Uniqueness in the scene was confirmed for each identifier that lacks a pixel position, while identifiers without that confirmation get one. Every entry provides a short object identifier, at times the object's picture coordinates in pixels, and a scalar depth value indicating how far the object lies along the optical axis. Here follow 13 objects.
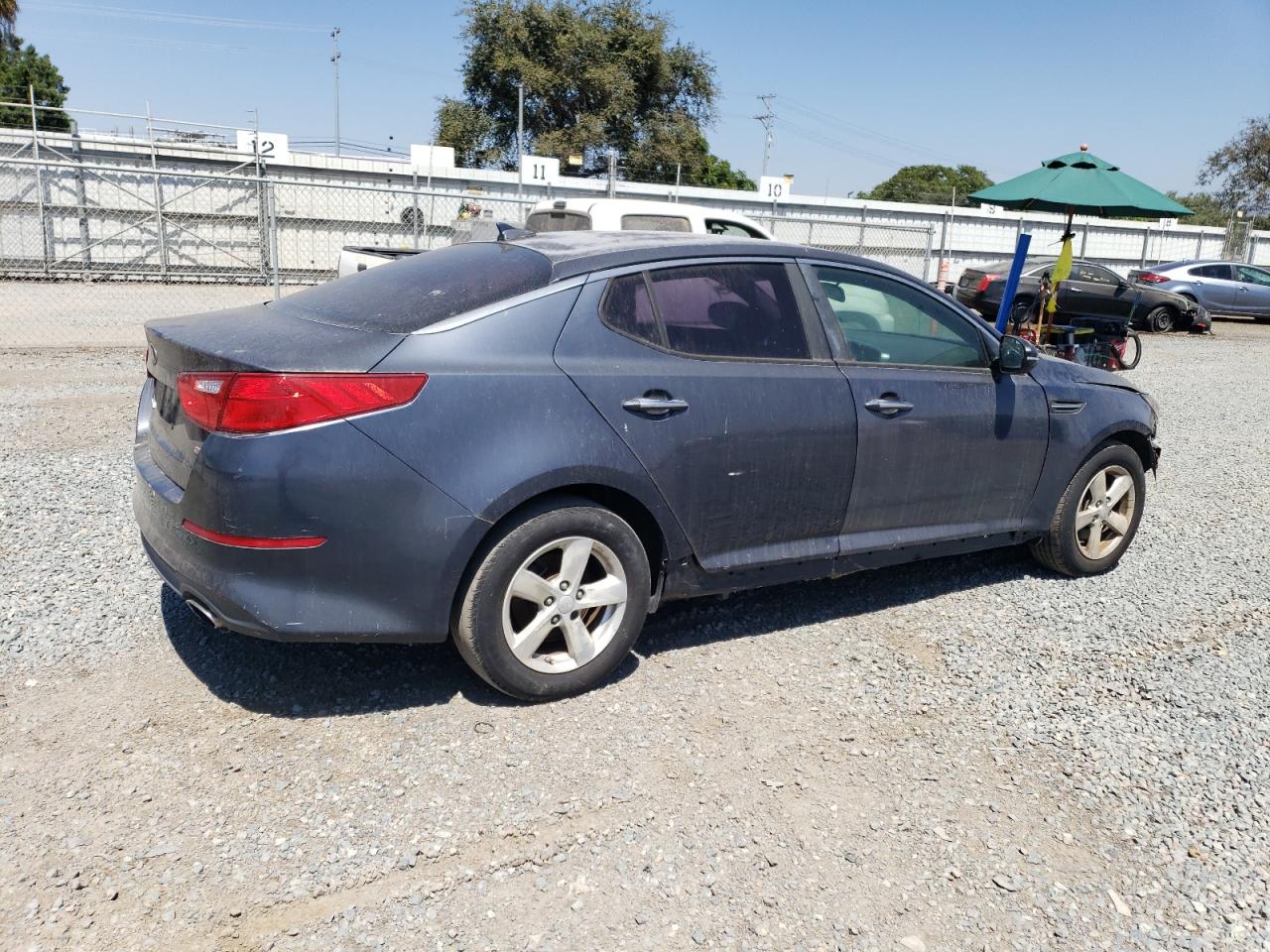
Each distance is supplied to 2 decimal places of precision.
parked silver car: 22.58
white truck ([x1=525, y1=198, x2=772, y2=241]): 9.31
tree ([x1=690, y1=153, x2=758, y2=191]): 59.42
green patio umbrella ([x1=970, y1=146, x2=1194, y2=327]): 12.26
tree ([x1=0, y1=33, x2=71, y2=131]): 44.75
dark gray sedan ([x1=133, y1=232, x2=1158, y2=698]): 3.18
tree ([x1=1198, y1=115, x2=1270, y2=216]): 53.78
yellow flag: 12.17
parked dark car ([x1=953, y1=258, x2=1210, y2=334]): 18.70
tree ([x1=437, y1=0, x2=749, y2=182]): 42.56
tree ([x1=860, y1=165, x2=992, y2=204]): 84.62
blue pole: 7.60
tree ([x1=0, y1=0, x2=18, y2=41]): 31.98
